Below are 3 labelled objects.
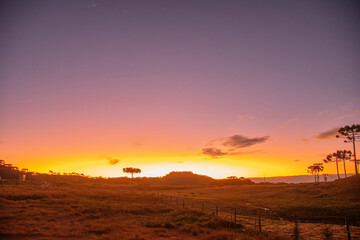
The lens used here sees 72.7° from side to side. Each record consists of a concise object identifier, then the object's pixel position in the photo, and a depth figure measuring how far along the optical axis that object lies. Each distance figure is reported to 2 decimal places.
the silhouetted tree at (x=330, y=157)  108.28
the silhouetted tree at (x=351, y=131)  85.38
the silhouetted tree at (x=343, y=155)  104.33
